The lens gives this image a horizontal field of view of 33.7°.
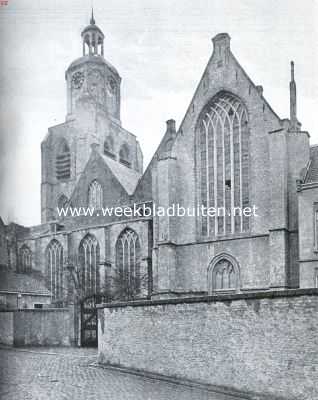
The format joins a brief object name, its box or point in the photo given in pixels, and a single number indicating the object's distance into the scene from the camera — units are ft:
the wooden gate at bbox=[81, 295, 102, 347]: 80.94
